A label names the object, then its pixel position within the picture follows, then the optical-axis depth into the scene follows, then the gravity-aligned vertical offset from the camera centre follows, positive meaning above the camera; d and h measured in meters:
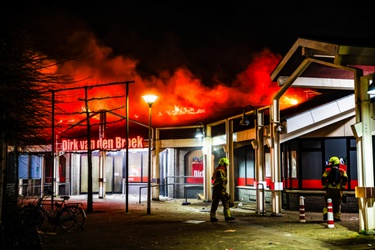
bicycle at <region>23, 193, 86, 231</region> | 12.22 -1.46
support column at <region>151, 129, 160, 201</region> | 23.88 -0.55
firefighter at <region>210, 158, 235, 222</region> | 14.41 -1.03
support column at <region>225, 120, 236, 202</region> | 20.00 +0.34
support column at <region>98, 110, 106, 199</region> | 25.05 -0.22
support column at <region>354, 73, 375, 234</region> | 11.17 +0.04
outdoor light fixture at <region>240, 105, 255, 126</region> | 15.77 +1.32
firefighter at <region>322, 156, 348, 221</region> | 14.18 -0.77
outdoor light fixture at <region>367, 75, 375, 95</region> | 10.29 +1.59
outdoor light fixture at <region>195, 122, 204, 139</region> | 21.61 +1.36
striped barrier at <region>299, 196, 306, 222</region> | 13.67 -1.61
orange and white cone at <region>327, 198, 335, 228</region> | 12.51 -1.55
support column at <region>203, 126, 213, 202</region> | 22.44 -0.29
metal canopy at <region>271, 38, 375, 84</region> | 11.30 +2.83
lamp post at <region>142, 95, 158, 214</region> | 16.56 +0.11
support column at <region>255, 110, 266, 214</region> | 16.54 +0.20
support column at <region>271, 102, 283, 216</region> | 15.74 -0.12
